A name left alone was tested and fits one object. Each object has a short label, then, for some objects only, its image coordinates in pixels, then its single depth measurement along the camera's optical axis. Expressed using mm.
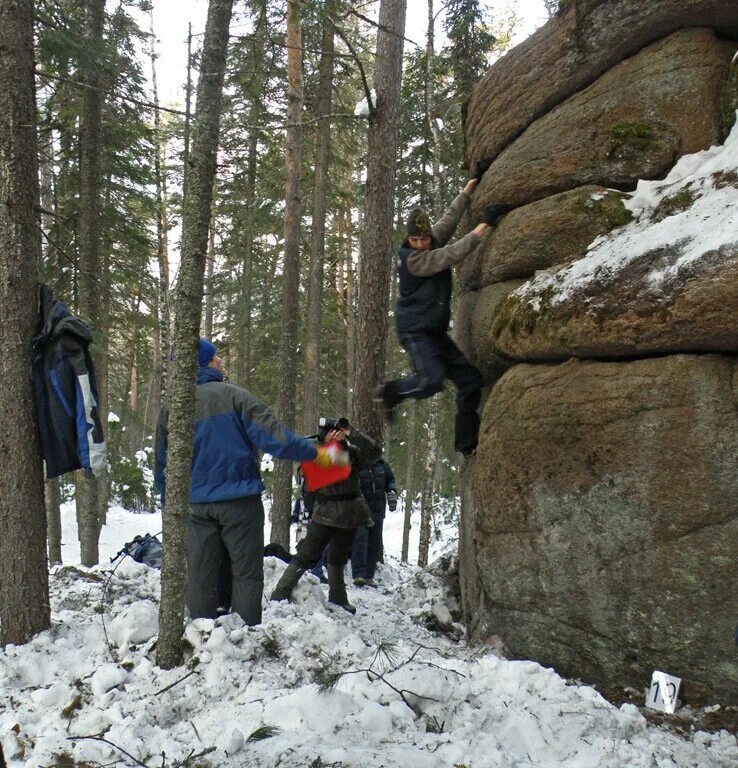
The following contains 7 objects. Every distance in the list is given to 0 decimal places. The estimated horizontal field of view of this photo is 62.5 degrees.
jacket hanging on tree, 4566
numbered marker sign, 3799
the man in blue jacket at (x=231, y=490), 4684
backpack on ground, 7043
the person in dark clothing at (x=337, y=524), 5895
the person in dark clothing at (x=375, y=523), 8375
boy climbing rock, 5547
